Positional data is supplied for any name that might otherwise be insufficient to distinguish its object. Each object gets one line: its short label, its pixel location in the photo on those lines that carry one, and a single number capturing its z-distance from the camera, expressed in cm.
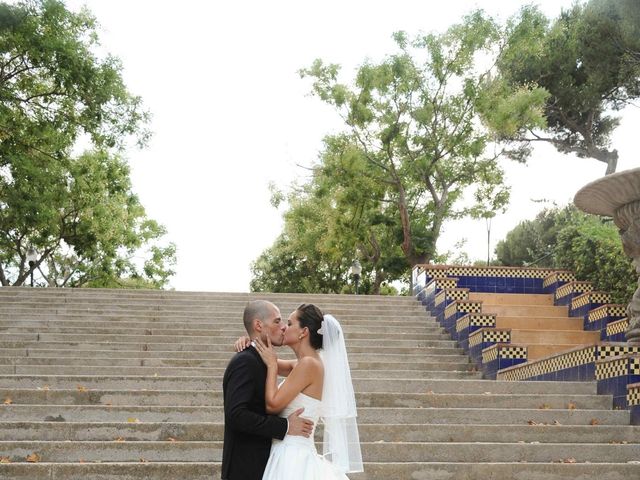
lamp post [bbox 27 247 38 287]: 2870
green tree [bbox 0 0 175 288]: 1753
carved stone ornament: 1094
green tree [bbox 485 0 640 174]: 2917
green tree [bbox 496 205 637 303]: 1788
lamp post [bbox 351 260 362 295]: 2787
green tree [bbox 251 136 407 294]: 2820
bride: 491
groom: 474
